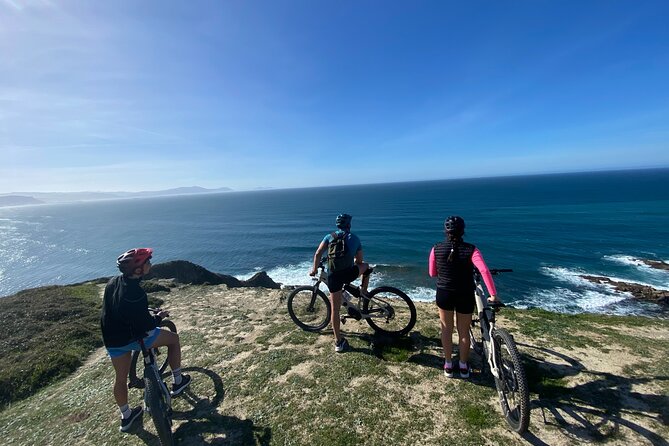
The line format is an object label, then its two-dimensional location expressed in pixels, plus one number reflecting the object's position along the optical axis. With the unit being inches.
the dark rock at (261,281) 1145.8
